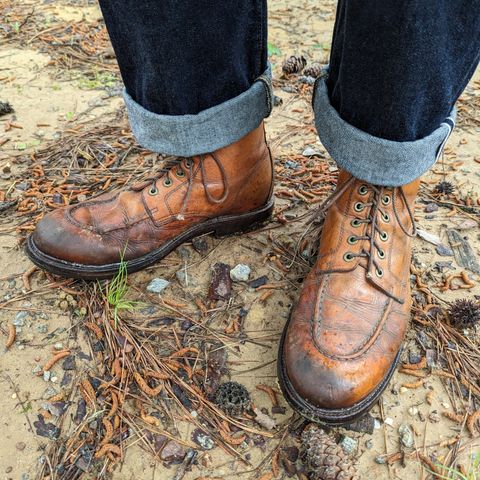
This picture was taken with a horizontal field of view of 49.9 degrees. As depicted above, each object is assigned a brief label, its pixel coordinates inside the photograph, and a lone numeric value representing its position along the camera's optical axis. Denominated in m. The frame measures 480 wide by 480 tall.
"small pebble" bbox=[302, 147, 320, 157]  0.81
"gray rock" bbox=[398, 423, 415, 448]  0.46
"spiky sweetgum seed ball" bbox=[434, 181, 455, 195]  0.73
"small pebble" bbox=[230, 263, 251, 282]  0.59
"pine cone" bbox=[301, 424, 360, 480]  0.43
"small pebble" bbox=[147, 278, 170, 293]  0.59
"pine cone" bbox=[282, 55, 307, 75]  1.06
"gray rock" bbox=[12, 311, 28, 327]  0.55
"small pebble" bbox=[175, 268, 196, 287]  0.59
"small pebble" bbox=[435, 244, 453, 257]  0.63
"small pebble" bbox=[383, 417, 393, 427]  0.47
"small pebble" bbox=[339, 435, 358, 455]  0.46
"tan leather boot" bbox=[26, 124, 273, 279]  0.57
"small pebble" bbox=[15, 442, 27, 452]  0.46
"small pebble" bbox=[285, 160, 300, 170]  0.78
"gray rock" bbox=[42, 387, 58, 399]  0.49
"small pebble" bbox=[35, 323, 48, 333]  0.55
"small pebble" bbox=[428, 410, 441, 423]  0.47
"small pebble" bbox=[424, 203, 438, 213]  0.70
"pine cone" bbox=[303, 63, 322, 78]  1.05
